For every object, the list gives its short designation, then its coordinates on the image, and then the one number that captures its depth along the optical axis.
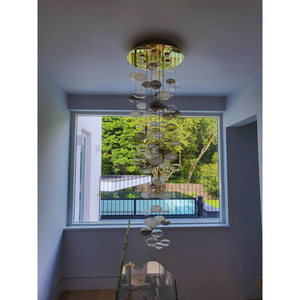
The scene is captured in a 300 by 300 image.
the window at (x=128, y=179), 3.04
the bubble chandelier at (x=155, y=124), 1.55
